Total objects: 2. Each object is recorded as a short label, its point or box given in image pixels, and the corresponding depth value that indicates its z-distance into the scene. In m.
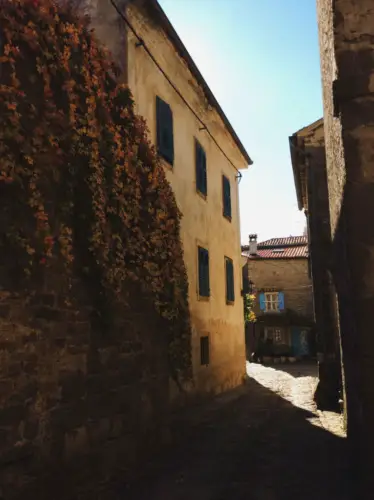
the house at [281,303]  30.42
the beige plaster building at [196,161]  8.61
